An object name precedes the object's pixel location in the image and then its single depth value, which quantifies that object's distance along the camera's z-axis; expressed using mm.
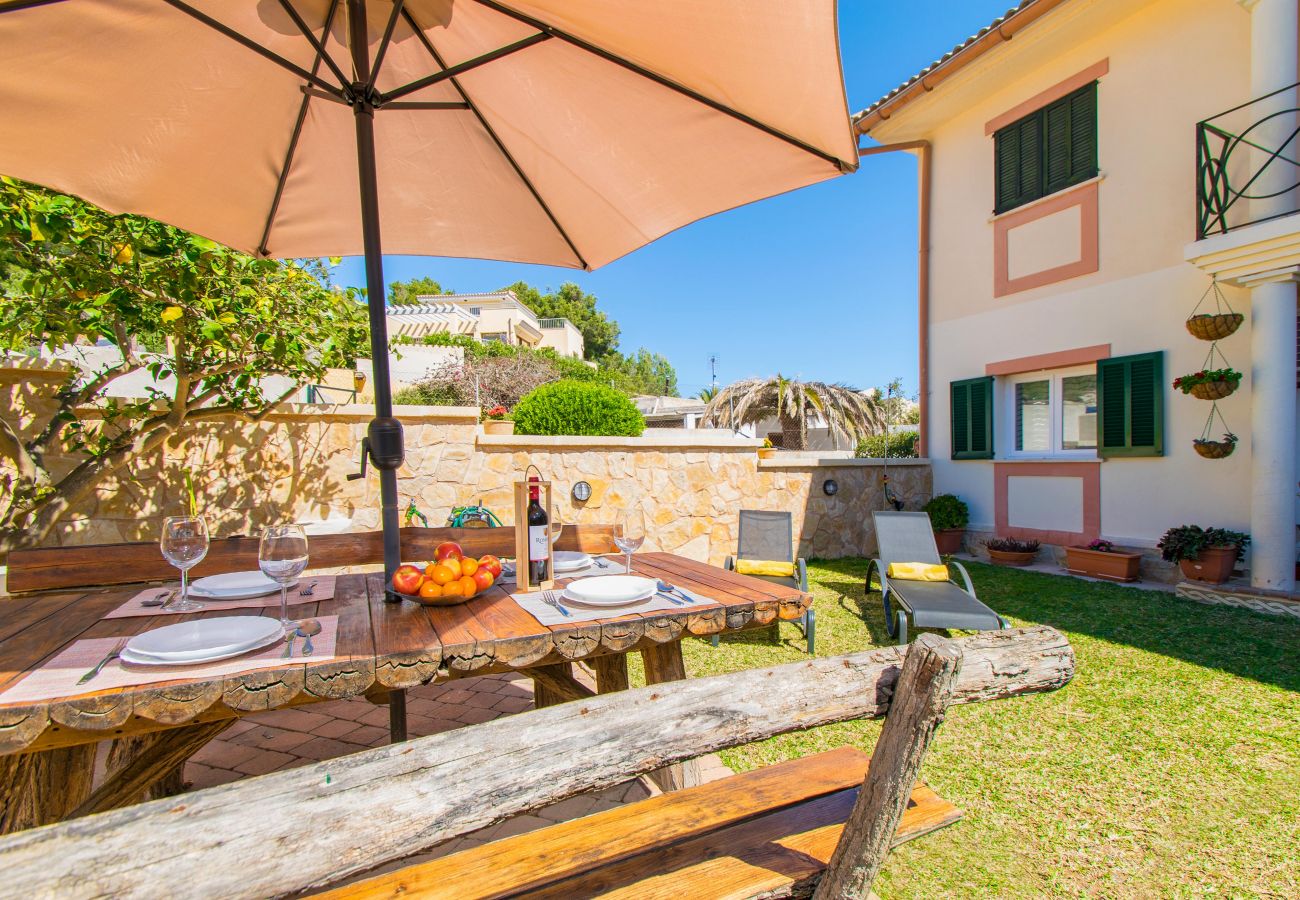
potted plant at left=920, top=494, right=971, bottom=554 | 7953
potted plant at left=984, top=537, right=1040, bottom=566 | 7184
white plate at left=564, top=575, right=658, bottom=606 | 1807
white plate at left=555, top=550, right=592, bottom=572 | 2301
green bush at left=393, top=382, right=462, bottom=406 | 13638
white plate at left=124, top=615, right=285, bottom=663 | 1340
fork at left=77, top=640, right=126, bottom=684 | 1245
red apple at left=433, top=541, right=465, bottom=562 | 1962
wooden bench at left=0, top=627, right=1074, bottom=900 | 823
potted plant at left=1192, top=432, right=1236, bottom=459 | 5648
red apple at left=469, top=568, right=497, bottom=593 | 1919
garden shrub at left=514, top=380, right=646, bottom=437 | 6465
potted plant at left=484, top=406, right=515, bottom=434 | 6020
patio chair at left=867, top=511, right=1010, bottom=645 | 4070
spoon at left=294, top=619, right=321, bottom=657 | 1549
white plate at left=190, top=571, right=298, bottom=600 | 1976
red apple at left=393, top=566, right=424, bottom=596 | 1831
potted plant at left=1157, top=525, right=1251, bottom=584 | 5504
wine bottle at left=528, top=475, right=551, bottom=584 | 2020
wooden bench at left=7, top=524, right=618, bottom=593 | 2225
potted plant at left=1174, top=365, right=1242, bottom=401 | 5508
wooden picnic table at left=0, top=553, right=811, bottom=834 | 1194
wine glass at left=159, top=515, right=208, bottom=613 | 1702
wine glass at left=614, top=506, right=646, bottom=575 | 2248
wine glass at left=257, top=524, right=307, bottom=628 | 1675
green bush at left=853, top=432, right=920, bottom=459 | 15214
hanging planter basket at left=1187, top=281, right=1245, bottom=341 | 5527
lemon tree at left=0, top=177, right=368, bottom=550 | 3186
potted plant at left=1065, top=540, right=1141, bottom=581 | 6219
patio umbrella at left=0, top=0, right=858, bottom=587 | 1844
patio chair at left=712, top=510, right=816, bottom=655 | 5387
